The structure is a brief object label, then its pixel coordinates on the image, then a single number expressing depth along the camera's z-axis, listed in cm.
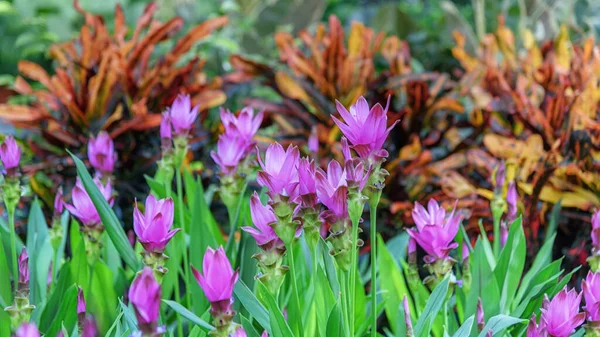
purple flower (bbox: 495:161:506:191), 318
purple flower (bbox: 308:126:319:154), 332
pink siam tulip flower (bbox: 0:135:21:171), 289
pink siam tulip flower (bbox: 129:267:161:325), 238
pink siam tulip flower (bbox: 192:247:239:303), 255
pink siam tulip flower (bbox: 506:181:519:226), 315
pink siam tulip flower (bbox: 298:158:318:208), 265
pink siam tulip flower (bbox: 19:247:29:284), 274
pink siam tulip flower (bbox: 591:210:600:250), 288
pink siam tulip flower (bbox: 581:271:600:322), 269
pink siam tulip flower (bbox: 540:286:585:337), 264
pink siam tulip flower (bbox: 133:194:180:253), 267
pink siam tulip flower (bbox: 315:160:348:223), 264
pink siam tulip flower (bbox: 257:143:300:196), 265
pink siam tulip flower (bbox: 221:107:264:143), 300
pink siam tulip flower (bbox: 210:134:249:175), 301
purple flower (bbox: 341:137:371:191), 263
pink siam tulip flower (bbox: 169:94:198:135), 304
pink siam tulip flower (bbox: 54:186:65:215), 310
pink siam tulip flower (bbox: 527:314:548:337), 265
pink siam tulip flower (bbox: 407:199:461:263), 280
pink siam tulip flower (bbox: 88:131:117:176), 320
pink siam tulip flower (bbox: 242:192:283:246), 270
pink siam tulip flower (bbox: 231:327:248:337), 258
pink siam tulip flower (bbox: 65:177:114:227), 296
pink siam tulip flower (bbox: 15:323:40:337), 239
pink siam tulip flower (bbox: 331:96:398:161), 263
